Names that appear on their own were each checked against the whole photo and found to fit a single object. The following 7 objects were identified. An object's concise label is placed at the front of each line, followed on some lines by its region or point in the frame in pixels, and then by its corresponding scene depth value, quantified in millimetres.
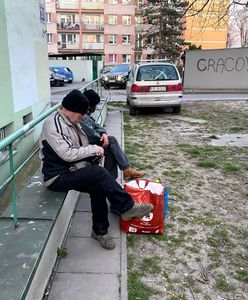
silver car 7351
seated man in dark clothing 2767
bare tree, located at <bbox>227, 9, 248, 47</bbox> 26223
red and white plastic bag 2436
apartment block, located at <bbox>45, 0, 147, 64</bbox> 35543
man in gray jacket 2120
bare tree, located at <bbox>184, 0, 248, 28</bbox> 7417
